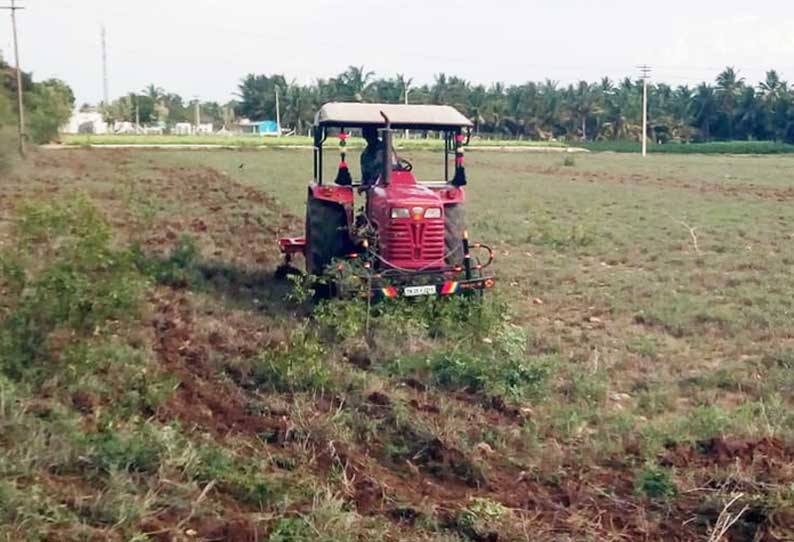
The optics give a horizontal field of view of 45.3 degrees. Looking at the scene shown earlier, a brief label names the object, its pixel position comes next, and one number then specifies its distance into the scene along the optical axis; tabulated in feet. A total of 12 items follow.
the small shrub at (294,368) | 24.59
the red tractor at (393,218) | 32.60
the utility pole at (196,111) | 382.83
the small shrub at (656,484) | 18.26
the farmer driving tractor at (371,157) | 35.73
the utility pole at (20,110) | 132.59
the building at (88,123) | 340.41
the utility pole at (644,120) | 219.20
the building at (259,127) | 313.12
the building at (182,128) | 367.88
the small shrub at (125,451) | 18.22
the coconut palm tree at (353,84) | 281.13
